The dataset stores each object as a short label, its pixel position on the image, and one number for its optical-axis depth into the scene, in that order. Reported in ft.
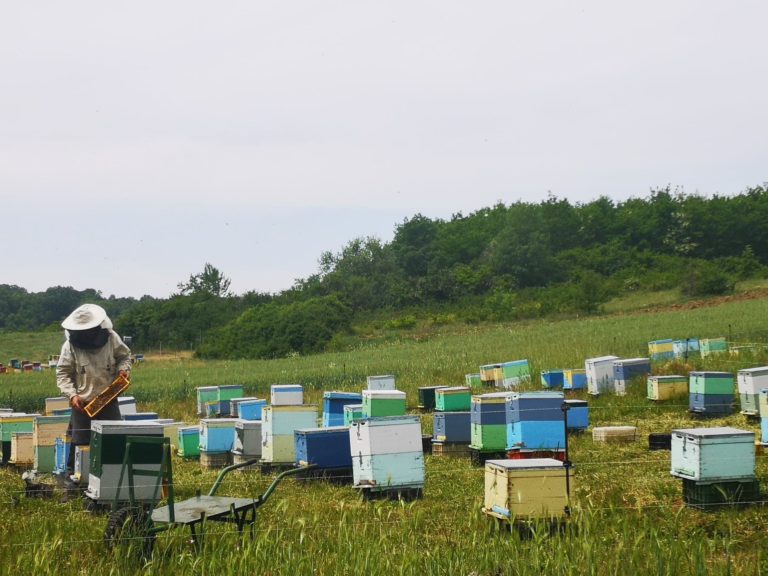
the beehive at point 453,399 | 49.42
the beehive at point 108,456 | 24.40
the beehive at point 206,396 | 66.44
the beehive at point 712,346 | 72.49
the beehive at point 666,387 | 55.06
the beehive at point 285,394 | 53.26
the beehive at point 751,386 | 45.19
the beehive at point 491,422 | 38.32
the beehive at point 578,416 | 44.52
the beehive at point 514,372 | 68.74
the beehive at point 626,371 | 59.52
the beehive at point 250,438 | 39.47
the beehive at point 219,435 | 41.52
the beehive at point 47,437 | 36.88
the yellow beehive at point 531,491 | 23.53
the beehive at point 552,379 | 65.10
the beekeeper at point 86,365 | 31.19
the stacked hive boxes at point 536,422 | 36.11
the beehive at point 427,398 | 60.03
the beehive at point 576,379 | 64.18
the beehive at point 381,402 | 41.11
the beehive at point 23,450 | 40.11
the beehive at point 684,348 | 73.51
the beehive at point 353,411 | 40.70
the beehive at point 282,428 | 37.73
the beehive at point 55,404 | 50.47
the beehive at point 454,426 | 41.55
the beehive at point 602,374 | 61.21
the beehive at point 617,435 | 41.55
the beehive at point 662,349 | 73.61
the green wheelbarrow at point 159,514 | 20.21
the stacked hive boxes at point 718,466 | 27.20
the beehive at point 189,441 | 45.34
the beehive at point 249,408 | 47.39
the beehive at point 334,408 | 45.83
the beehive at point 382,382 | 58.49
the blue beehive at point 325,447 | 33.40
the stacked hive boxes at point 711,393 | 49.08
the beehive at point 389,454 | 30.04
